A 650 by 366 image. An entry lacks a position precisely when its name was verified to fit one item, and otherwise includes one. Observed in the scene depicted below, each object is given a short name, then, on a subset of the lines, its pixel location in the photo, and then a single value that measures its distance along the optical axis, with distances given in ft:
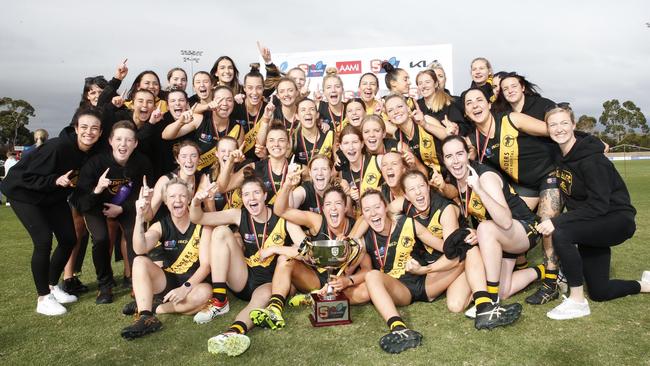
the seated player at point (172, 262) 12.17
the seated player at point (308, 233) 12.89
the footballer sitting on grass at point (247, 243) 12.61
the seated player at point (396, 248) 12.67
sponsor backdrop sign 39.27
